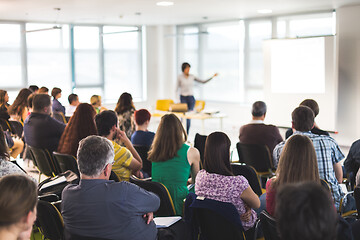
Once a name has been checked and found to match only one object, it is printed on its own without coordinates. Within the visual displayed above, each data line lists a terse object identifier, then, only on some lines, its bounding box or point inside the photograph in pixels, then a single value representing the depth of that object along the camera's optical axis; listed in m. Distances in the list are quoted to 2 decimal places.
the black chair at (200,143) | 5.25
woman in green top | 3.71
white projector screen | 9.23
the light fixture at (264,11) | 9.91
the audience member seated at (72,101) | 8.62
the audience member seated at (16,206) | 1.80
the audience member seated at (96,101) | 8.34
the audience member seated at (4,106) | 7.14
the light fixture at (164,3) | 8.49
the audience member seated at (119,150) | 3.92
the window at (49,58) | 11.92
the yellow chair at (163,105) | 11.15
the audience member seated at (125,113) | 6.45
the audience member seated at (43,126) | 5.36
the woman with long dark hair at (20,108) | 7.32
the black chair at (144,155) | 4.75
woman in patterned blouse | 2.96
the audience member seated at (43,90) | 8.32
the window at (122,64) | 13.27
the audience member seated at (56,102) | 8.62
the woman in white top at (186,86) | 10.59
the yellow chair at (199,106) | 9.68
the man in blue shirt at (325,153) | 3.75
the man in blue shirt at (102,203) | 2.49
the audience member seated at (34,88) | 8.73
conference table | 9.22
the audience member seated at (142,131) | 4.98
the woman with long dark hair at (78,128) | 4.58
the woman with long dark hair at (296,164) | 2.76
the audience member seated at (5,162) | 3.20
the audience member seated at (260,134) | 5.16
